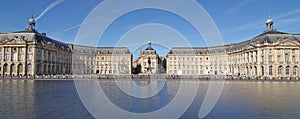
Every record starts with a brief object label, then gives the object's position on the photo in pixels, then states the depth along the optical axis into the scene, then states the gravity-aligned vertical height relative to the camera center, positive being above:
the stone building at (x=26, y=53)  67.88 +4.65
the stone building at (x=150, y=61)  101.61 +2.43
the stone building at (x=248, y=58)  66.94 +3.08
